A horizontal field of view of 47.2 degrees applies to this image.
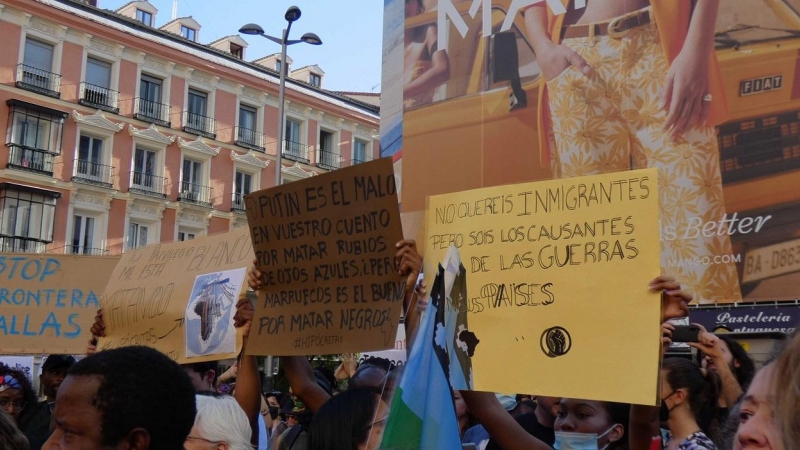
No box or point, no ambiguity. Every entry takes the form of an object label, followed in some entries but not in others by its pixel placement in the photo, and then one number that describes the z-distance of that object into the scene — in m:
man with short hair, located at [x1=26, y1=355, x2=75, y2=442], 4.98
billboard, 11.09
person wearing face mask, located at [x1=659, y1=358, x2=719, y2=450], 3.35
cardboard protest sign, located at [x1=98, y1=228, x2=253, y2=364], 4.45
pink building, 27.50
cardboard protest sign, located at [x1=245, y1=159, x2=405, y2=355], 3.42
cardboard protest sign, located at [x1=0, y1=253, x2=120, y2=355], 5.81
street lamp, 19.78
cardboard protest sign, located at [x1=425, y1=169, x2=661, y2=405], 2.71
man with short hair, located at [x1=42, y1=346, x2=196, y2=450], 2.00
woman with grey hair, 2.96
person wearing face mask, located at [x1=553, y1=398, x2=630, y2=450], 3.25
